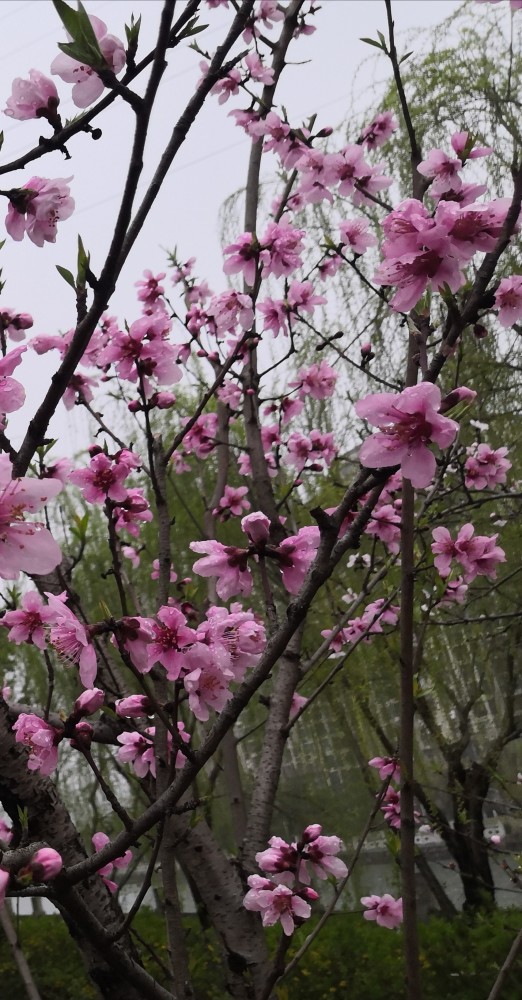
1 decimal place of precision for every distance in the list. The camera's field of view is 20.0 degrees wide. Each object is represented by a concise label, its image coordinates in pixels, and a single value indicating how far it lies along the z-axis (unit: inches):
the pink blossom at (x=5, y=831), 37.2
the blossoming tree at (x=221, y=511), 24.2
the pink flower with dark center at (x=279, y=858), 32.5
